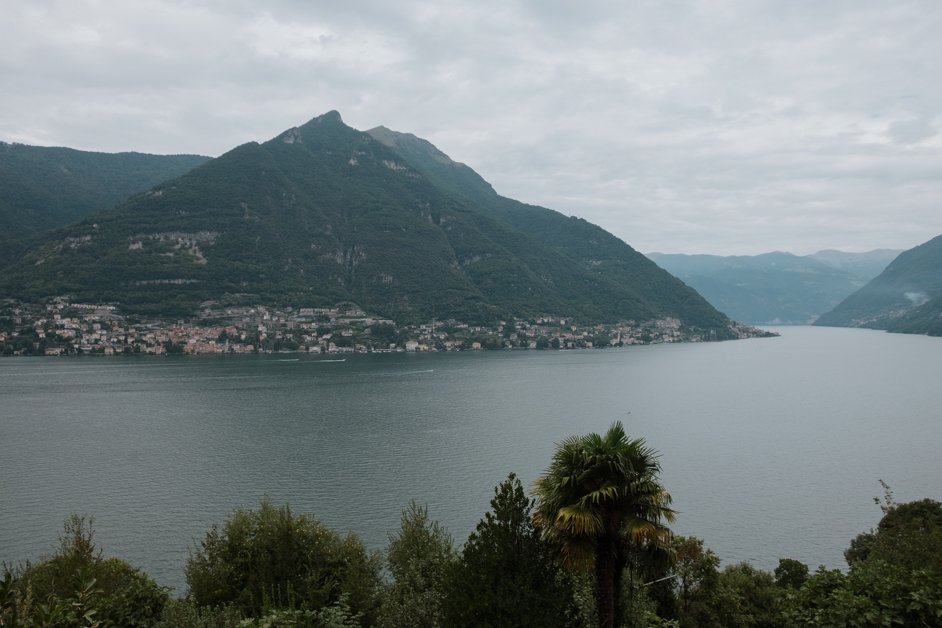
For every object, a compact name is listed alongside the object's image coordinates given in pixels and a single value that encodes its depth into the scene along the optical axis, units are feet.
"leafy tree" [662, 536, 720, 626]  66.90
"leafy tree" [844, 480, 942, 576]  53.83
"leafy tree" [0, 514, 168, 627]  49.11
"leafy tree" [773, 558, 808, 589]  75.31
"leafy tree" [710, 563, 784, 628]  65.41
